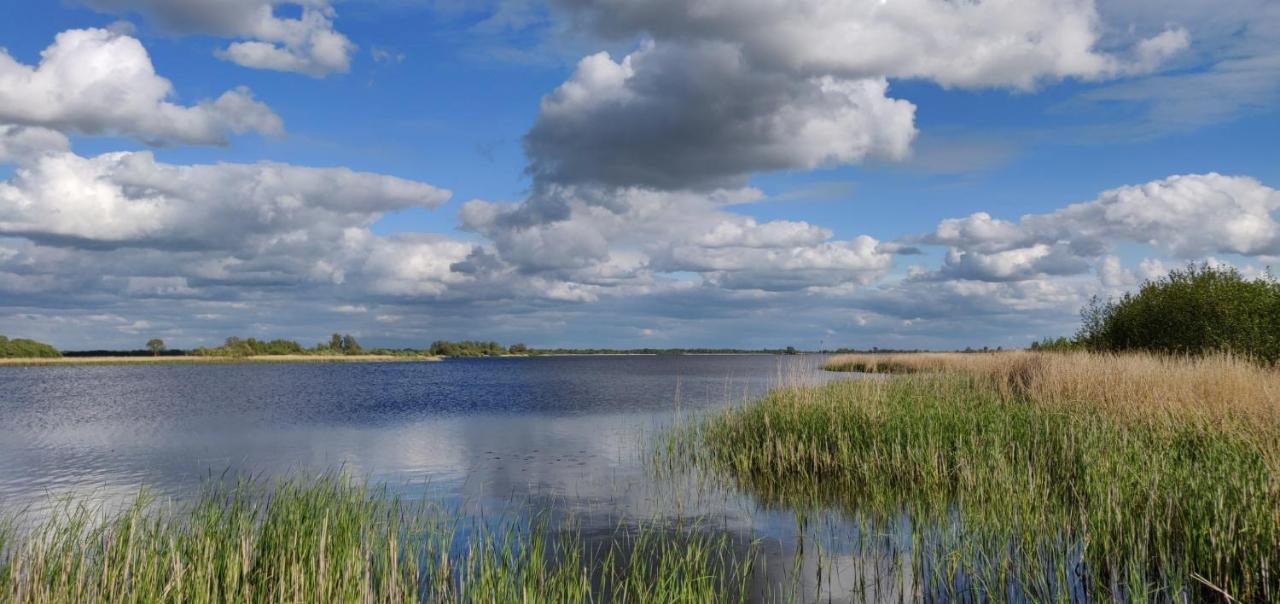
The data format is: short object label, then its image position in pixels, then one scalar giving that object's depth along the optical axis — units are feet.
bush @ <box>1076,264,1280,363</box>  100.73
